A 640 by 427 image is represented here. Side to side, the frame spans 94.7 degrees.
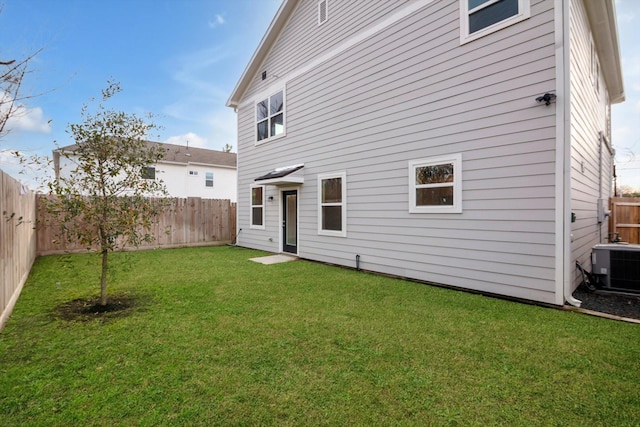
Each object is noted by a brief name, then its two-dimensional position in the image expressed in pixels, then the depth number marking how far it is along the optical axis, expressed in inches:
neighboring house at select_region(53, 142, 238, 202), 788.0
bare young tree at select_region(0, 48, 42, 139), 177.0
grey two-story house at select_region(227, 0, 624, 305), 165.5
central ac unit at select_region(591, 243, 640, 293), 185.6
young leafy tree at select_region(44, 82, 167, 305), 150.8
